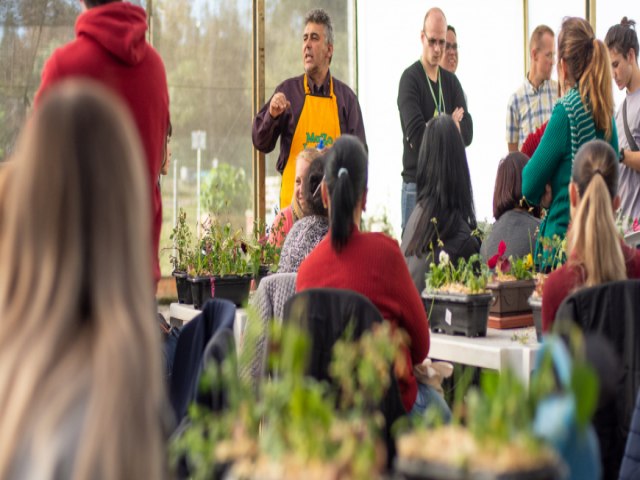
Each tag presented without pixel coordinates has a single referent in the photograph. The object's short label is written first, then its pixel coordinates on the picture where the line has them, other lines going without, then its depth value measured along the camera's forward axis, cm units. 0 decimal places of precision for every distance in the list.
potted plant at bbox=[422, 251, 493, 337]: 333
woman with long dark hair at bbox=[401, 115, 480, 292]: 387
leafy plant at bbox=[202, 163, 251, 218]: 730
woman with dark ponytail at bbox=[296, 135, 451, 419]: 282
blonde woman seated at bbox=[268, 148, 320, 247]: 457
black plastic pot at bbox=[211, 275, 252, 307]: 437
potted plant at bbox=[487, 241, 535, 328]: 355
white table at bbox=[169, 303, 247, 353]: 390
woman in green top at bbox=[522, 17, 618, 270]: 396
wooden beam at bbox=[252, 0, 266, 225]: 726
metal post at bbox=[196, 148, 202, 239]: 716
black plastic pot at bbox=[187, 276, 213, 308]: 437
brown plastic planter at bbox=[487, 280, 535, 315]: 355
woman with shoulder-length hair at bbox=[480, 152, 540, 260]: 459
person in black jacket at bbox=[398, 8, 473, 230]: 589
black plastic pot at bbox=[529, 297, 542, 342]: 320
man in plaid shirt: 654
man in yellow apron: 543
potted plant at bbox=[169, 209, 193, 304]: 455
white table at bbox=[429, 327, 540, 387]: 302
